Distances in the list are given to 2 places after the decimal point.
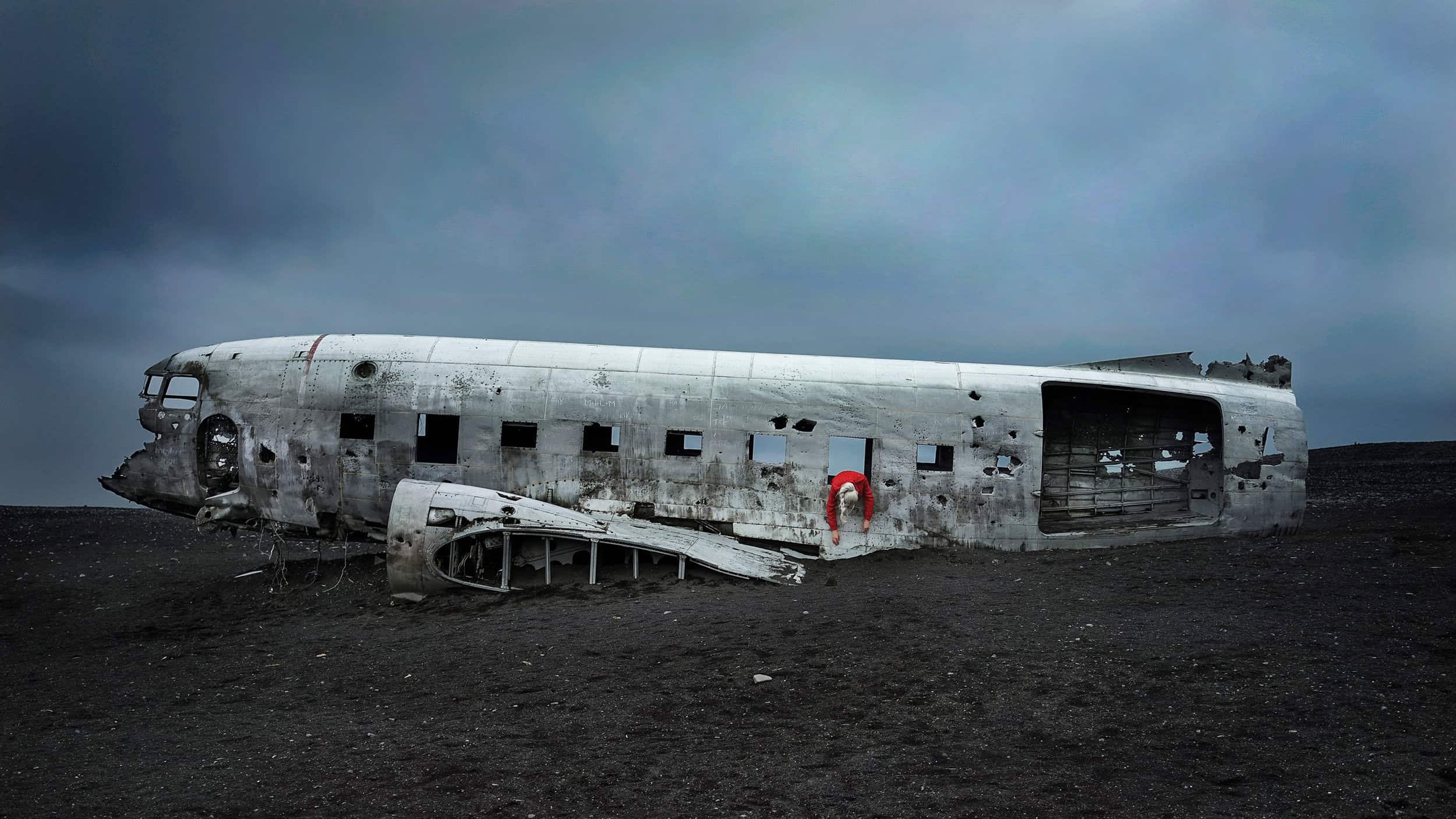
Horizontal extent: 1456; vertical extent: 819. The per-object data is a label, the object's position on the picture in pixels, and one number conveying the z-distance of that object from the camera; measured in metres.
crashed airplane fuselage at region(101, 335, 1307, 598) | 15.36
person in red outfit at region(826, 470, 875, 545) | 15.22
